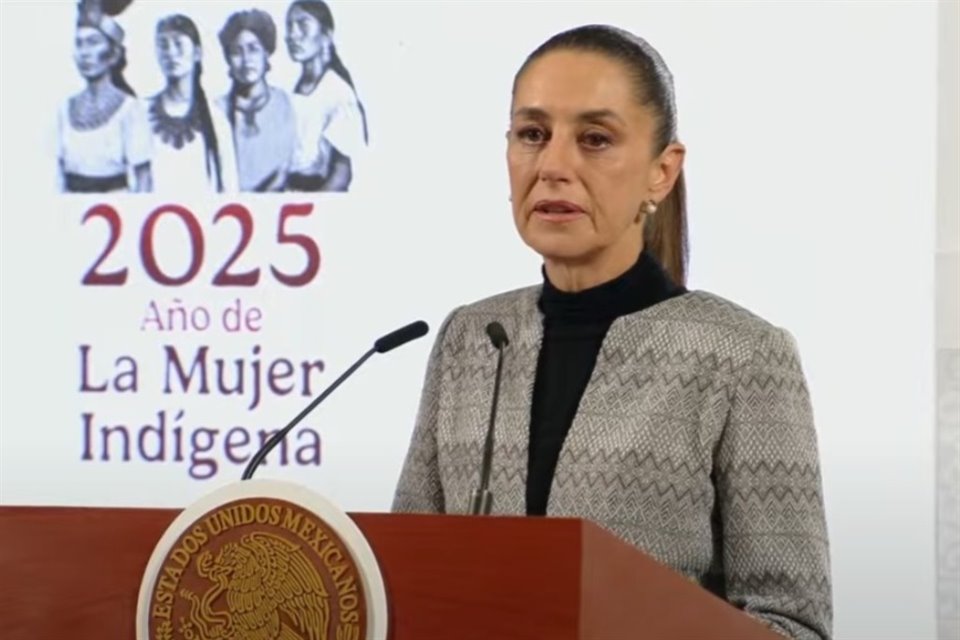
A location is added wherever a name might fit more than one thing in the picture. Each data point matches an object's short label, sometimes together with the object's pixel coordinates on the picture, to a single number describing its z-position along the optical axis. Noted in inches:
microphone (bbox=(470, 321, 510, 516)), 260.4
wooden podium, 245.1
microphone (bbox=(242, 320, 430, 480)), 260.5
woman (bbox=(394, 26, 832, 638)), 262.9
